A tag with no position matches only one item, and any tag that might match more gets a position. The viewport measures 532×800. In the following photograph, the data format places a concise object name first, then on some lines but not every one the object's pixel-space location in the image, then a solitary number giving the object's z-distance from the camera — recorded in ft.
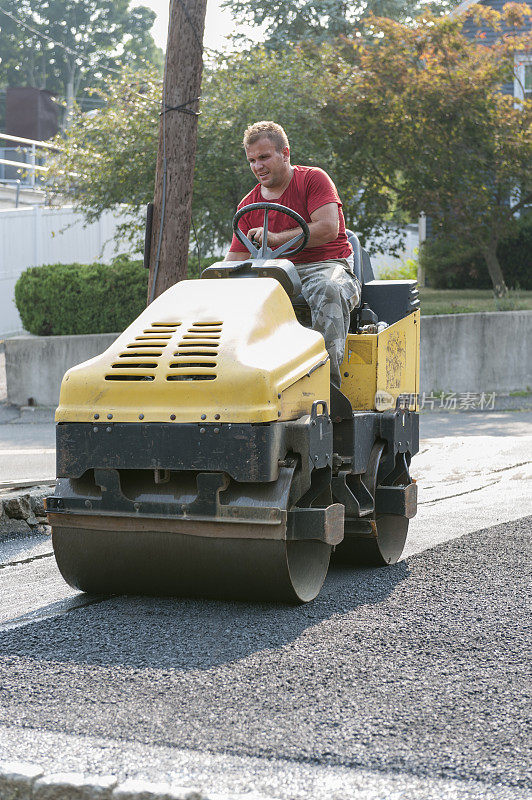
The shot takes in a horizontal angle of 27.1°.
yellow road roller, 15.11
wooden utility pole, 29.32
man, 18.44
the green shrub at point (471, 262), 73.56
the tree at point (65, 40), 238.07
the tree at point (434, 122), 59.88
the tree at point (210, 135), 53.67
